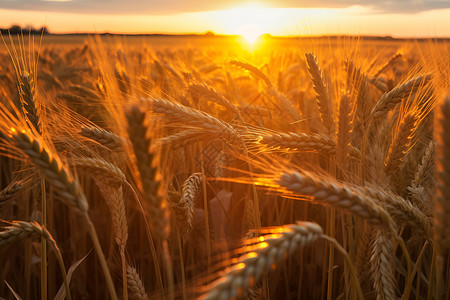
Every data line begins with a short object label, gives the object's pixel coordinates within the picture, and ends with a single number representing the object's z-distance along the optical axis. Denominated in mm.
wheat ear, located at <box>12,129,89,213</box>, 386
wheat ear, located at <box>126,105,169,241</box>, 363
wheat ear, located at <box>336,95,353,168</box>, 515
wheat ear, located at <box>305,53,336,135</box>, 604
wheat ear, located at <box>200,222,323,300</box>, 329
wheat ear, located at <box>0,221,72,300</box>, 449
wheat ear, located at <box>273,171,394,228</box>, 400
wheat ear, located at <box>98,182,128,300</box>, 512
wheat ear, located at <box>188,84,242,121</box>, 723
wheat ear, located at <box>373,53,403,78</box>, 1050
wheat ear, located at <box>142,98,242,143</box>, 532
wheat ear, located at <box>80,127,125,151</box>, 553
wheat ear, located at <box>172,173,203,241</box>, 549
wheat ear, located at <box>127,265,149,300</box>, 547
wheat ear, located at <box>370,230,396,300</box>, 491
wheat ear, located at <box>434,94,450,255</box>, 368
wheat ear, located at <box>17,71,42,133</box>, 519
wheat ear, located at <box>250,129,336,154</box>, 551
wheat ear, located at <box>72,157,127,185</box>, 495
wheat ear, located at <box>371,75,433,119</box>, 620
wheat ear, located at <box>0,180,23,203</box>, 615
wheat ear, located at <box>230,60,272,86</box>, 982
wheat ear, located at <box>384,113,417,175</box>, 543
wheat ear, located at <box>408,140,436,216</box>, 545
